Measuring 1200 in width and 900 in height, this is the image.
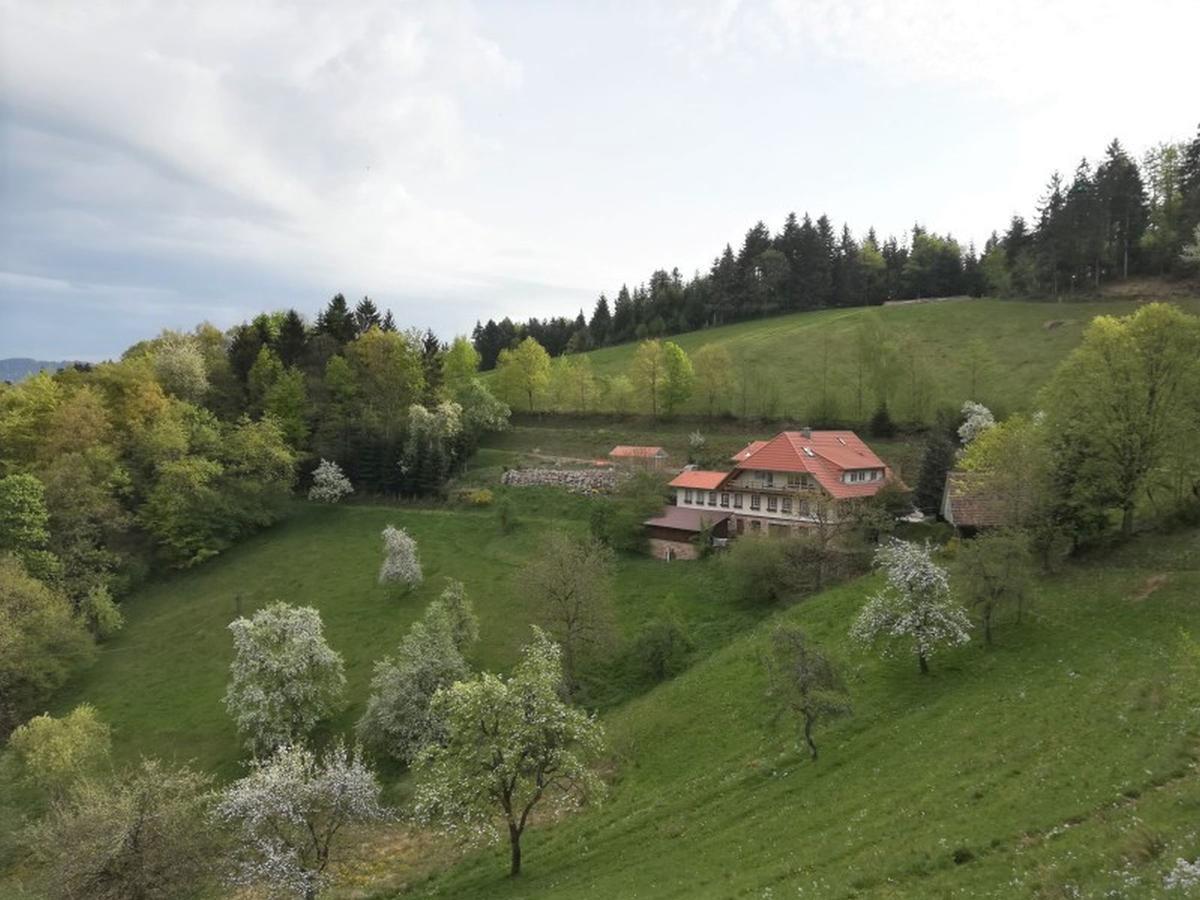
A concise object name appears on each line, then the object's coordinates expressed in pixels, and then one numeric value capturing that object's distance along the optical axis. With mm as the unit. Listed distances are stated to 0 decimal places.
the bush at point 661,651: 39062
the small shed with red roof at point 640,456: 70875
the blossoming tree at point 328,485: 70312
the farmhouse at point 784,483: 53719
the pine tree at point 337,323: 88812
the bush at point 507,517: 61438
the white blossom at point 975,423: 62088
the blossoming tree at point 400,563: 52469
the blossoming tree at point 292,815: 21250
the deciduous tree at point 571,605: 38938
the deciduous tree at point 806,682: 23906
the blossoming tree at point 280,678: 37156
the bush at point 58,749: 34469
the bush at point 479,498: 67469
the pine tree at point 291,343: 85312
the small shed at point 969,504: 42719
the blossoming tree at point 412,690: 35156
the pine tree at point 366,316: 96250
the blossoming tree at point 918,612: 28656
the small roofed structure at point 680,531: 54281
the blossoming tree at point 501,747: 21281
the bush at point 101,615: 52000
